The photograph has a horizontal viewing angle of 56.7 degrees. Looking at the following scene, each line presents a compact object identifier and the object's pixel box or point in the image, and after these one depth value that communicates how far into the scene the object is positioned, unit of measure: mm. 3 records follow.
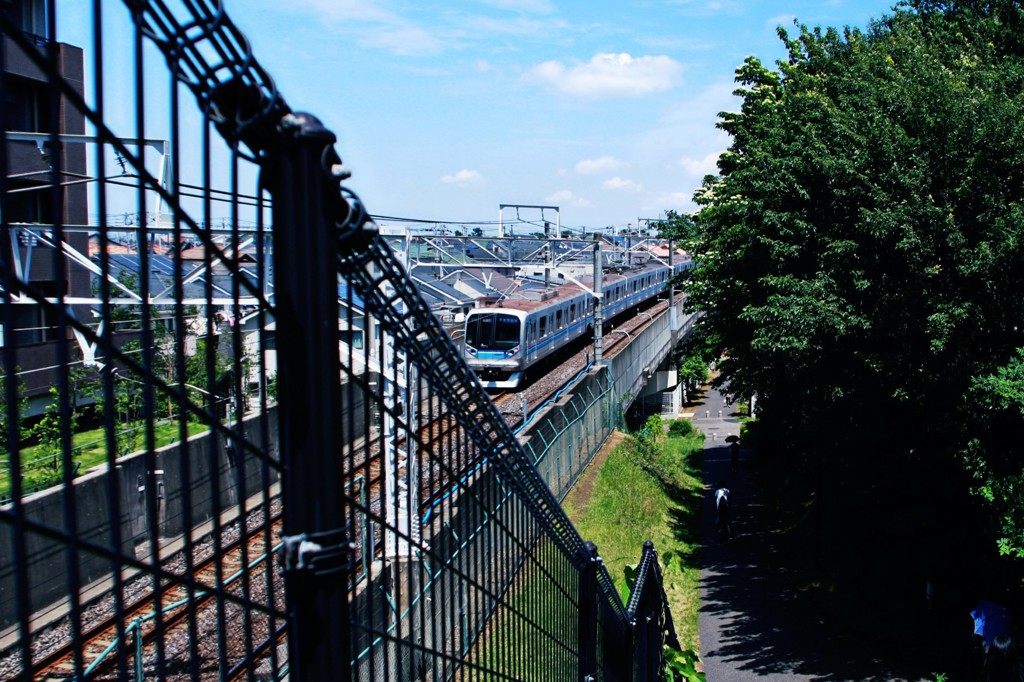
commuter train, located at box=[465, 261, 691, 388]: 22297
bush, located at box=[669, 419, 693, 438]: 35969
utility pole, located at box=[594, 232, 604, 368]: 23250
